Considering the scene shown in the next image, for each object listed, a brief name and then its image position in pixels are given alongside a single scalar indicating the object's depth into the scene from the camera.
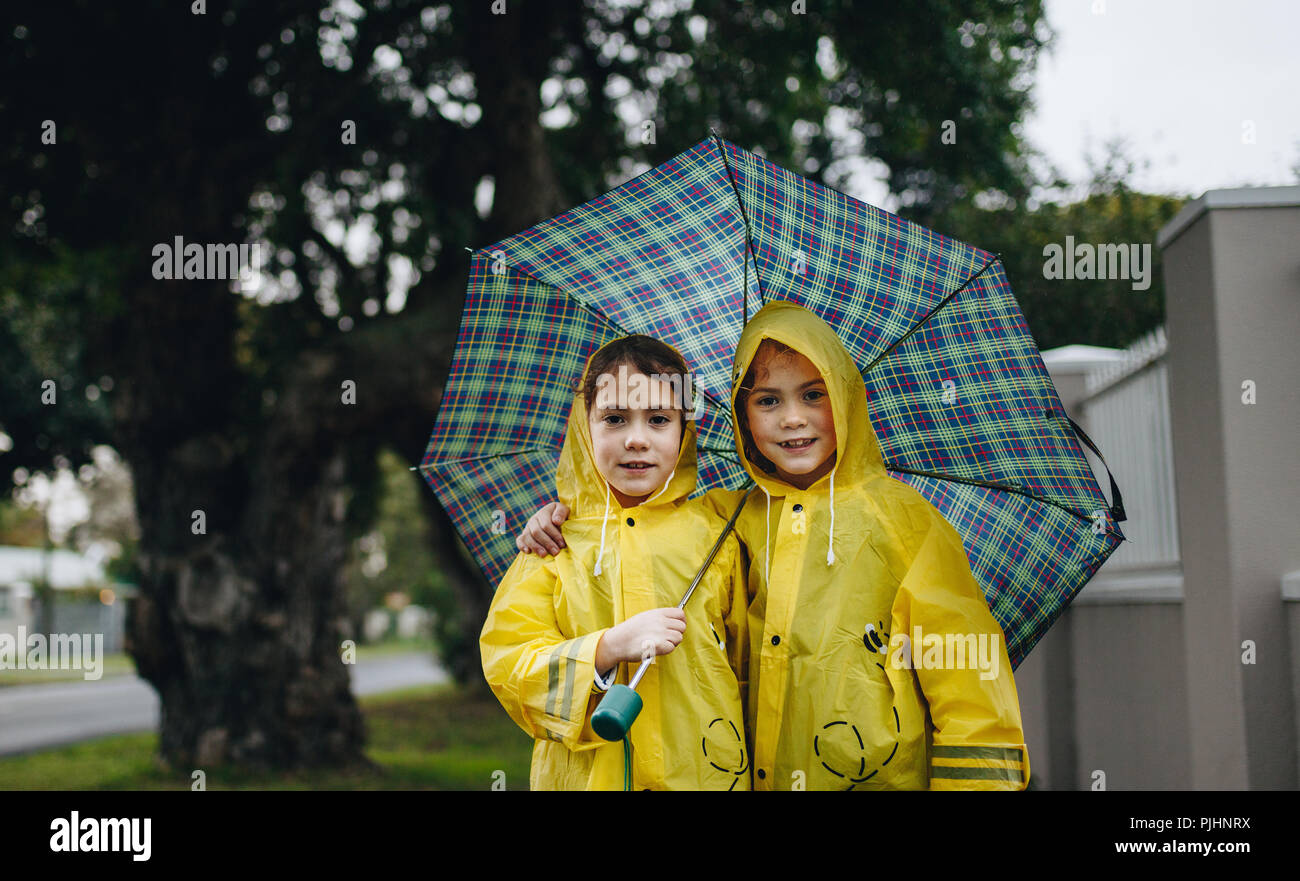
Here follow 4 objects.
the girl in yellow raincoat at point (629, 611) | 2.47
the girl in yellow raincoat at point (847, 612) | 2.49
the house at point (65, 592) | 34.84
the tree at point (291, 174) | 8.97
